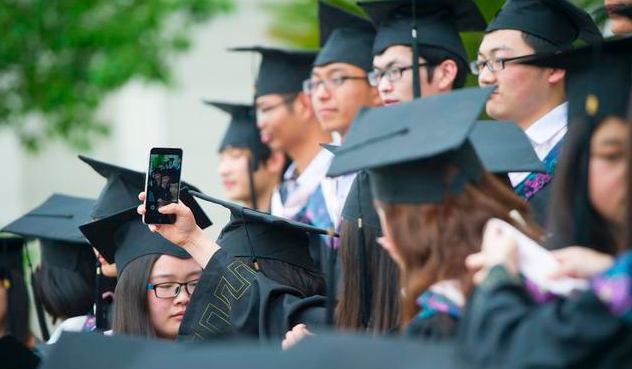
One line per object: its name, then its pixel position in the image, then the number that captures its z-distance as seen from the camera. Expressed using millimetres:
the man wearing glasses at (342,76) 12414
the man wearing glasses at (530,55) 9711
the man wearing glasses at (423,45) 10719
